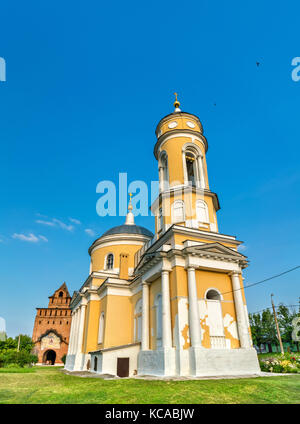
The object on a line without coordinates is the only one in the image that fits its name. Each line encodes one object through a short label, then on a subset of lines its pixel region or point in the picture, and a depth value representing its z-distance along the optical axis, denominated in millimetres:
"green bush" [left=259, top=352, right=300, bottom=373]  16391
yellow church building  14516
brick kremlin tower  43625
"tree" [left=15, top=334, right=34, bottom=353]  43906
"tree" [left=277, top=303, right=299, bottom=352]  47094
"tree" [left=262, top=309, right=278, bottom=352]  50812
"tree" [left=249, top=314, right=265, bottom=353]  51200
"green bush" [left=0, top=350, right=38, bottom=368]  28281
